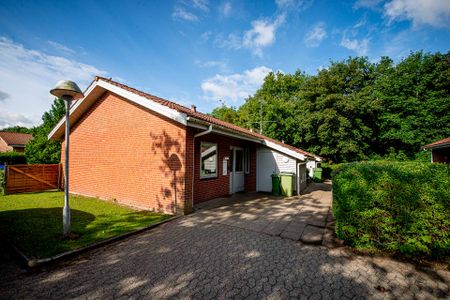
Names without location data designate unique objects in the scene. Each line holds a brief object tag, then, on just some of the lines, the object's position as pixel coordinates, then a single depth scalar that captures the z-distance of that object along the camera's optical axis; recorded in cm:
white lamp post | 469
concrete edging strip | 380
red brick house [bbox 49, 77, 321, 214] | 714
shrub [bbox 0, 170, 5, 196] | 1050
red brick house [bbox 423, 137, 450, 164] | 1620
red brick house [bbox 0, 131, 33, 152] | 3090
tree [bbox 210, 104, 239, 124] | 3984
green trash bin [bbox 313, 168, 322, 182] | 1955
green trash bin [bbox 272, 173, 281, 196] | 1081
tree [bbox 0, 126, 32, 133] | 6564
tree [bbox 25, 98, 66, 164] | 1489
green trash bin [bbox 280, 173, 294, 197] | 1058
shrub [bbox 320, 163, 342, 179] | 2255
